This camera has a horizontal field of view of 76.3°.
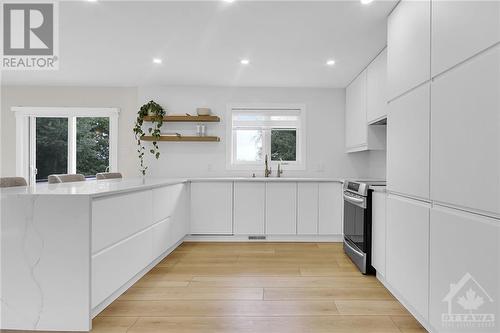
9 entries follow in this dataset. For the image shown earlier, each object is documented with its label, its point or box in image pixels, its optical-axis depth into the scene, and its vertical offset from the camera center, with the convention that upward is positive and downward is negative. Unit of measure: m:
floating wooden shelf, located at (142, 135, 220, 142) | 4.60 +0.36
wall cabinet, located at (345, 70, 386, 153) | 3.65 +0.50
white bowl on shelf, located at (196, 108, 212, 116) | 4.59 +0.75
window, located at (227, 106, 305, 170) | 4.80 +0.42
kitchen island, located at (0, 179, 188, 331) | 1.84 -0.57
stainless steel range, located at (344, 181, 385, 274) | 2.98 -0.60
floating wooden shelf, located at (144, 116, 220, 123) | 4.55 +0.64
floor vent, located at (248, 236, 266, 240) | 4.29 -0.99
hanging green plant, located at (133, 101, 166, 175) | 4.57 +0.59
